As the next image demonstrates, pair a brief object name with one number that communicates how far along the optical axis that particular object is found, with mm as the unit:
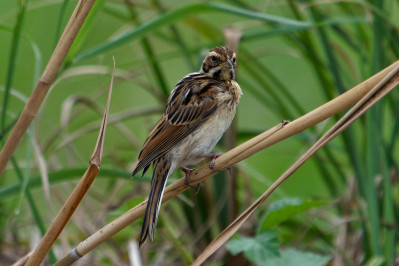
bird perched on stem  6266
